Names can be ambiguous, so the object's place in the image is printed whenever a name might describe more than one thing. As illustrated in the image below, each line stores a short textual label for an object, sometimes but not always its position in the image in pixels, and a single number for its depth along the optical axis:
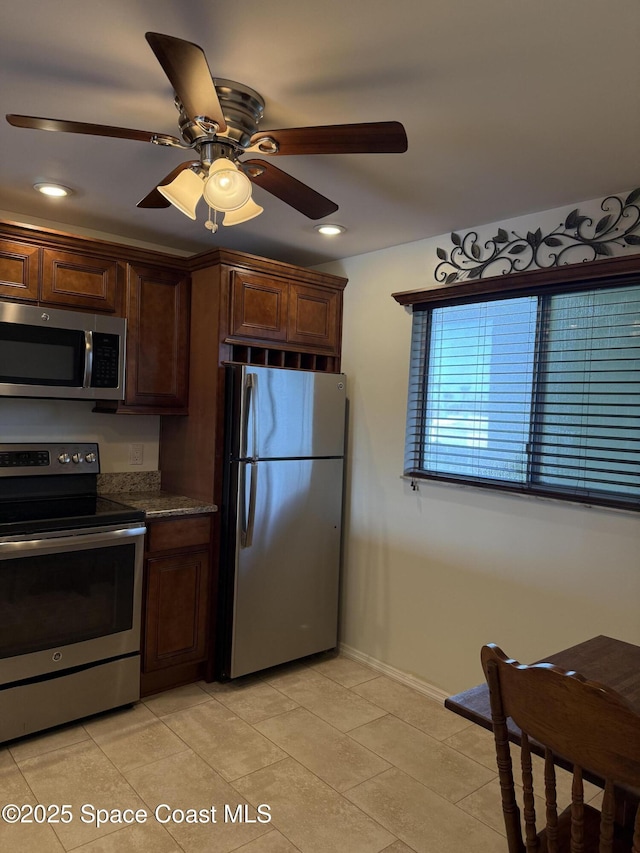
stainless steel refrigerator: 2.99
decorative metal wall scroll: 2.36
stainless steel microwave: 2.63
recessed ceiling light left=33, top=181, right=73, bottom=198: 2.54
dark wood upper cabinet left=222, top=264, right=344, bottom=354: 3.10
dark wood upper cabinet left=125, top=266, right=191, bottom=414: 3.03
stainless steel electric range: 2.44
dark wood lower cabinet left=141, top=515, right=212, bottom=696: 2.86
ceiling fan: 1.37
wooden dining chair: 1.04
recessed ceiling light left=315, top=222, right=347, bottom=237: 2.90
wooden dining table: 1.33
